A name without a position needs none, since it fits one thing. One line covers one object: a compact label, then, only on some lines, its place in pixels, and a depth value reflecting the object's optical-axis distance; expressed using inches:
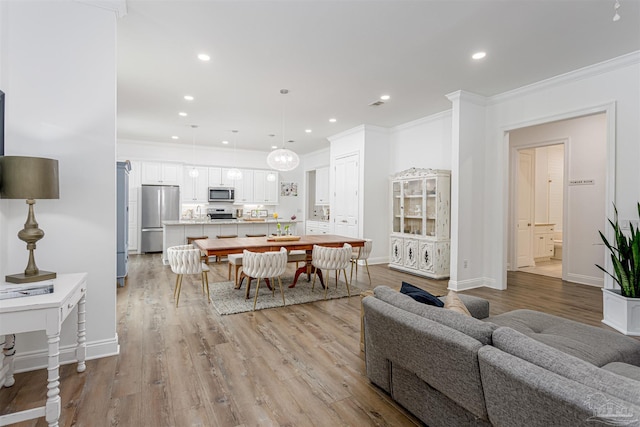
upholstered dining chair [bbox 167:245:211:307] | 151.1
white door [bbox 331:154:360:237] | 267.1
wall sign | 203.9
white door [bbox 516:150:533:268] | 268.7
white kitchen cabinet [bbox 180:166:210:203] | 332.5
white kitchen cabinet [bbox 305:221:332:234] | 332.8
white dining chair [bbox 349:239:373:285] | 200.7
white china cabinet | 211.2
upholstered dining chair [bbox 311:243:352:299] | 168.1
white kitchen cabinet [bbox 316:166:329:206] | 352.8
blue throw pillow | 80.5
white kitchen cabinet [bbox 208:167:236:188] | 344.8
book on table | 70.6
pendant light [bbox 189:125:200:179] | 331.9
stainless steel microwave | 341.1
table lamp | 75.5
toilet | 299.3
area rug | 154.9
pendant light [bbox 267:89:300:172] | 191.3
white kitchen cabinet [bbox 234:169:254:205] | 358.9
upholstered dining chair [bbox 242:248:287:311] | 146.9
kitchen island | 267.6
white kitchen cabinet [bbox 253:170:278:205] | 368.5
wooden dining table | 160.1
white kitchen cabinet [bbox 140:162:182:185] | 312.5
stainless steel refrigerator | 304.5
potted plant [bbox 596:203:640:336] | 122.6
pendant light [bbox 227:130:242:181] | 285.4
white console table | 66.1
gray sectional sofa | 40.8
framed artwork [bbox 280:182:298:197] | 391.5
